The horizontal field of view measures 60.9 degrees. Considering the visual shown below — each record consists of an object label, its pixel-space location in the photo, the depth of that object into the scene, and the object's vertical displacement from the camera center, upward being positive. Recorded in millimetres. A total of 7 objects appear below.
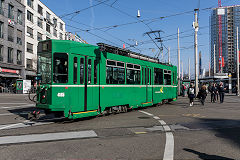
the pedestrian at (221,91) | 17692 -605
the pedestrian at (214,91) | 18797 -660
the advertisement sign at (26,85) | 29172 -158
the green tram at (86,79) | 7910 +232
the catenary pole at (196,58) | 22402 +2860
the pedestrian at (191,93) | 15367 -683
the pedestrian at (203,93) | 15922 -707
